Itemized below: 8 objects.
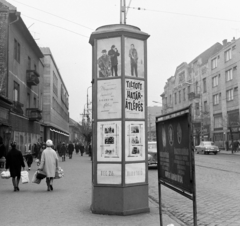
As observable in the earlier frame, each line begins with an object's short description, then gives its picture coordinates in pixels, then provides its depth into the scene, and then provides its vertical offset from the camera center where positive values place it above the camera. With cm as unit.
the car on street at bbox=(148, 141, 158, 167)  1864 -75
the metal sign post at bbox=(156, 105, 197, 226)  420 -10
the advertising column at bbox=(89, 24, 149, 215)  682 +46
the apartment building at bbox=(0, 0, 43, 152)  2484 +555
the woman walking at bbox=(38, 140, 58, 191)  1077 -60
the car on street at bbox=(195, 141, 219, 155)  3931 -49
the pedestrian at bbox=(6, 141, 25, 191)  1081 -56
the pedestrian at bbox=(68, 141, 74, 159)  3392 -39
